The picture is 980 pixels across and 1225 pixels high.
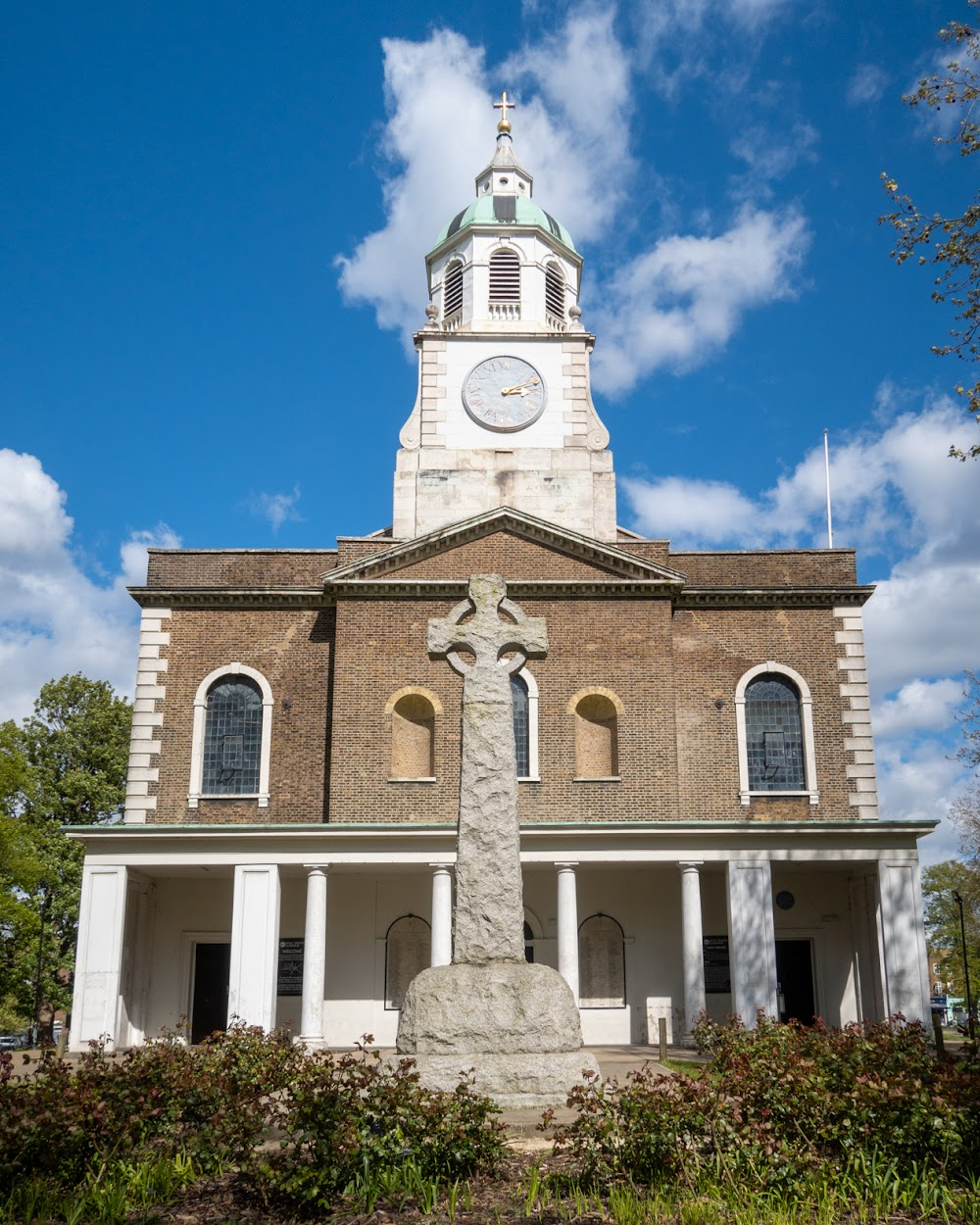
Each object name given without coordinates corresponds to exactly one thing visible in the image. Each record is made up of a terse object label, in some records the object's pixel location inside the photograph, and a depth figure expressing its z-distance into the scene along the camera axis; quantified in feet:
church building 79.97
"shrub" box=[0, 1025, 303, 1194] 26.30
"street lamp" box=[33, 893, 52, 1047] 127.66
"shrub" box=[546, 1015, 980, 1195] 25.20
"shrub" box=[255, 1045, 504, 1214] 24.44
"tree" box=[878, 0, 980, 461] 40.16
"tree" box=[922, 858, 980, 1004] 165.54
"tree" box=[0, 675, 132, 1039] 121.39
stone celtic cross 33.76
